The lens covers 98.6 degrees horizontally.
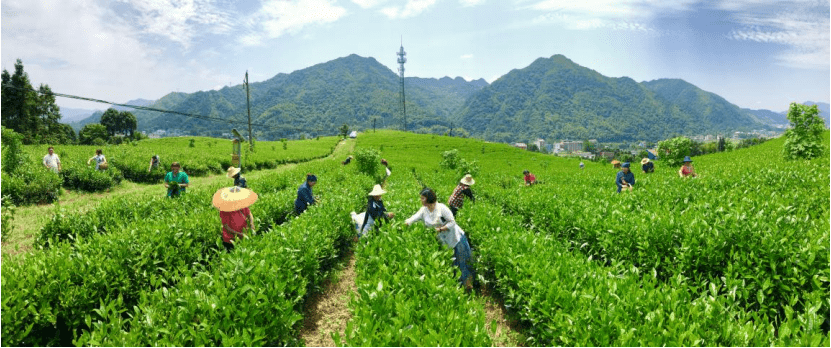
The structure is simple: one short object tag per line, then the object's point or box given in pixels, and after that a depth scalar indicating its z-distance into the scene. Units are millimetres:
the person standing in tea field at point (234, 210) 7008
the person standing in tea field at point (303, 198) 10222
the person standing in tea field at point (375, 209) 8224
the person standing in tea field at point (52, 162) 15589
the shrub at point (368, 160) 23625
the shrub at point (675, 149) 28398
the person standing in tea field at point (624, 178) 12523
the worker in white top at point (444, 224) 6805
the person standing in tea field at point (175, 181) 11586
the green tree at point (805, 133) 20734
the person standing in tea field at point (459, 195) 10172
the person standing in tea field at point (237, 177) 11525
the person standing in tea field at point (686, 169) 14404
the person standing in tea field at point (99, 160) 17469
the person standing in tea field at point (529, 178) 17531
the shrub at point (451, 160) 35644
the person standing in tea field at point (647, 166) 17275
